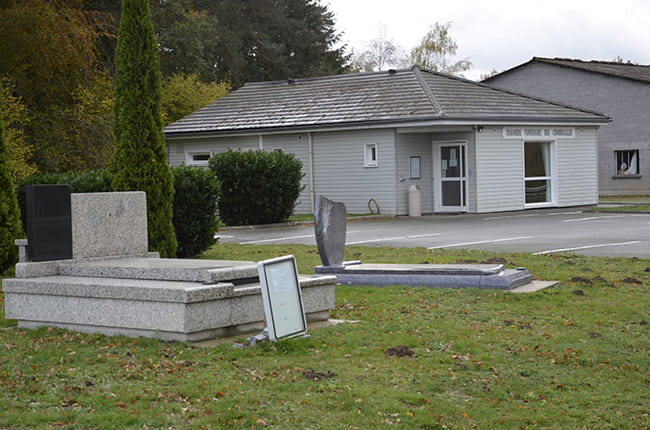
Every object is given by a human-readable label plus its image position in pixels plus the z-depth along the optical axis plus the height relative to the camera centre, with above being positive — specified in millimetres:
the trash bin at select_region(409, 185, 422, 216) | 28312 -778
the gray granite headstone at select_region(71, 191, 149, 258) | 9398 -417
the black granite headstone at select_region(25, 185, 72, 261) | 8945 -352
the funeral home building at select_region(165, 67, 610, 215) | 28375 +1262
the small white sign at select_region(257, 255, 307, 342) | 7547 -1050
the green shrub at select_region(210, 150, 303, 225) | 24797 -71
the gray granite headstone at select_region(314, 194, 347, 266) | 11422 -672
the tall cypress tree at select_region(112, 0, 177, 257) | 14406 +1120
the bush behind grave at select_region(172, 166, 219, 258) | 15906 -469
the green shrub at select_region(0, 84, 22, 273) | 13562 -418
